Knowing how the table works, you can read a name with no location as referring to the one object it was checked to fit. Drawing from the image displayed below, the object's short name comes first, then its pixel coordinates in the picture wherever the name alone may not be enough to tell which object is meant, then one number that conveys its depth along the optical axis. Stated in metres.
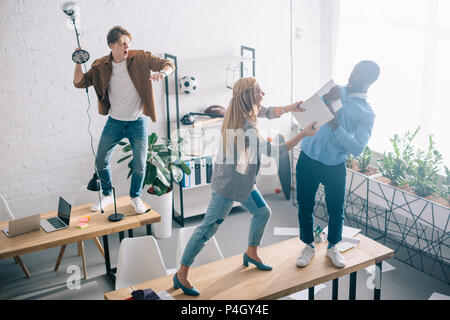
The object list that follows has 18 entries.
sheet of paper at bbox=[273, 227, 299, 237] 4.83
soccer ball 4.93
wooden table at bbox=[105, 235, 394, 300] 2.82
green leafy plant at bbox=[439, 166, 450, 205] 3.99
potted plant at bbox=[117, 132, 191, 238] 4.47
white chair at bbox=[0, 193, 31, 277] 4.06
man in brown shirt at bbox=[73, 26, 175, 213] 3.42
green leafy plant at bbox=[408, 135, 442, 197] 4.12
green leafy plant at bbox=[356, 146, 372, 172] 4.74
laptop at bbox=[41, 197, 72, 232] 3.68
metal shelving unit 4.84
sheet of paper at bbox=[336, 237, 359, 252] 3.27
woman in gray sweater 2.71
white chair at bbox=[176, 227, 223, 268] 3.39
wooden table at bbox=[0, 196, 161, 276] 3.39
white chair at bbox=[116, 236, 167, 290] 3.23
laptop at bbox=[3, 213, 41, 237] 3.51
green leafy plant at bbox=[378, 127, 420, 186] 4.37
